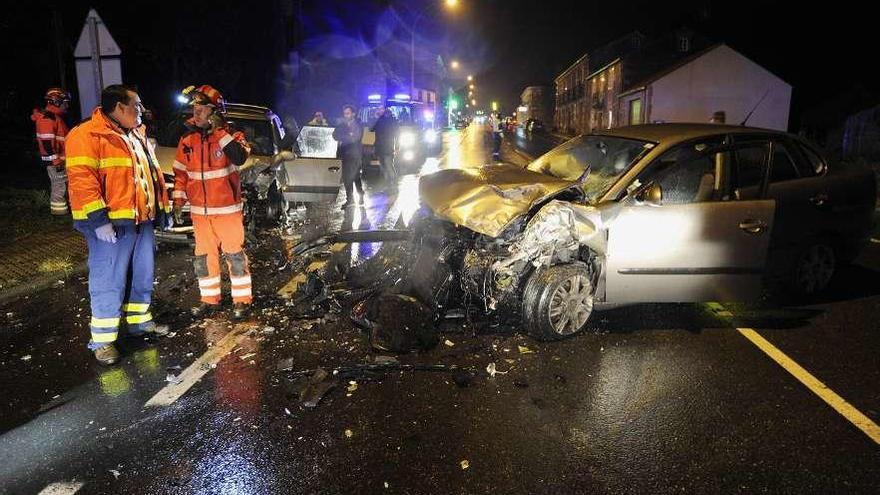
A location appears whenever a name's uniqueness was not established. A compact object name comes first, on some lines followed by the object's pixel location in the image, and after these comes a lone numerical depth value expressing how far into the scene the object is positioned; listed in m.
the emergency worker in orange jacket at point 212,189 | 4.89
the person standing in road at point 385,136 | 13.45
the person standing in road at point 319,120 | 12.52
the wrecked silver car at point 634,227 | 4.42
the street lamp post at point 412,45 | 32.91
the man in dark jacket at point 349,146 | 10.68
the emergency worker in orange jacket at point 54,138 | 8.44
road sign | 7.15
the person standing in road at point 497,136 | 24.02
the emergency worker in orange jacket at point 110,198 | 4.02
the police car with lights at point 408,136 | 16.67
